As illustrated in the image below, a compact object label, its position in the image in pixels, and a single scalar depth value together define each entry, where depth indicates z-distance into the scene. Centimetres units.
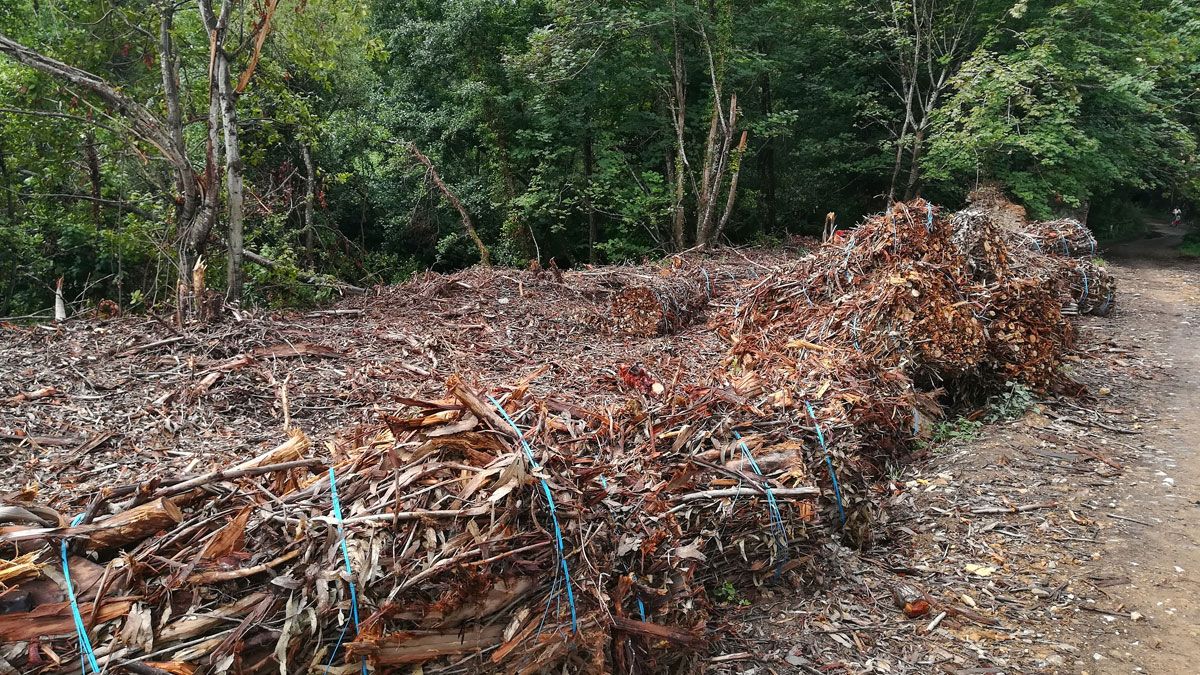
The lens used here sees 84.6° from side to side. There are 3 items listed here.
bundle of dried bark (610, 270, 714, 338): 793
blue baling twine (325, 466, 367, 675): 210
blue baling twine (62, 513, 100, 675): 186
